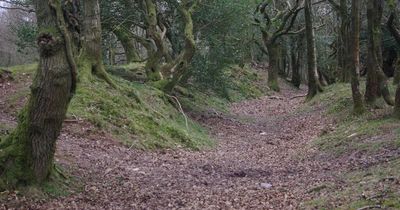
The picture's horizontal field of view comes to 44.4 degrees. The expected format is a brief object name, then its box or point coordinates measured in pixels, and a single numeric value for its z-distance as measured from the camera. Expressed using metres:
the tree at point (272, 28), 34.92
